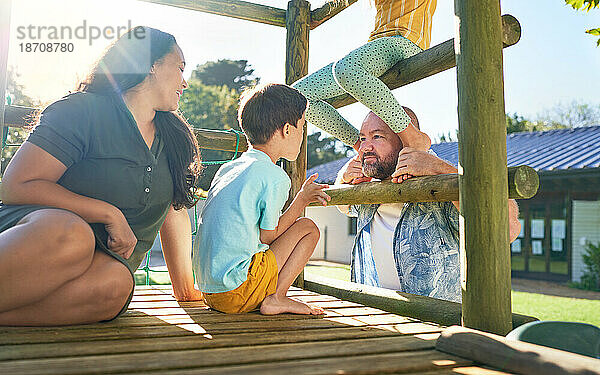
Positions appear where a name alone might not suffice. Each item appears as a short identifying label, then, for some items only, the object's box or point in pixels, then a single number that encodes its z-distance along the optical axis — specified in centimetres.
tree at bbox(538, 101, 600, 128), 3108
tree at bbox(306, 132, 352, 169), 2909
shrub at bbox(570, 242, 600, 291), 1186
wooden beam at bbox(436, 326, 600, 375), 122
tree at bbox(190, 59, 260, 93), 2897
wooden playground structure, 134
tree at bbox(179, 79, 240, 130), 2477
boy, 200
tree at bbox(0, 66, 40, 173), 1583
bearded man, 241
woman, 165
